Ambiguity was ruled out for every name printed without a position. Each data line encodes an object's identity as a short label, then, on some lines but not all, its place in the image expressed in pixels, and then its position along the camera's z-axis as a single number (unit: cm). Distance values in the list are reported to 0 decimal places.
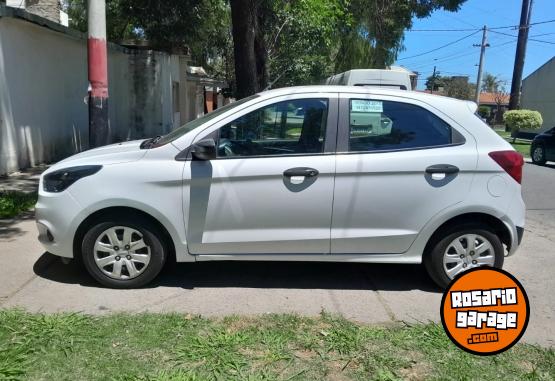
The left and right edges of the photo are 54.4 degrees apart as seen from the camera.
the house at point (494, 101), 6217
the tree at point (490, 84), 9725
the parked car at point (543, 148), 1691
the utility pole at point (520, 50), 3406
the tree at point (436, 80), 8081
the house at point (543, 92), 3584
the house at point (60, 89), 991
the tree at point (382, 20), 1736
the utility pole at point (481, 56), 3595
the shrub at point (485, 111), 6532
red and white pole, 766
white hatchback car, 440
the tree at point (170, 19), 1526
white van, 1509
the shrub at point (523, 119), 2703
